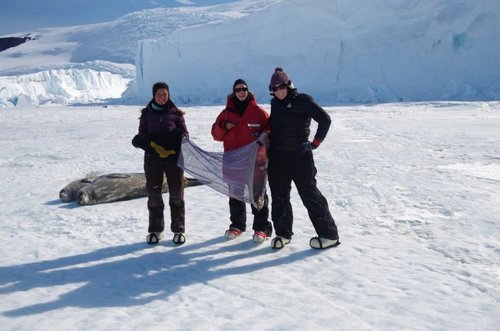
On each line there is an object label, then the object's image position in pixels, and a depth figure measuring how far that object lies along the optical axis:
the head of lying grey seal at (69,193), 5.05
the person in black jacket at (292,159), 3.25
